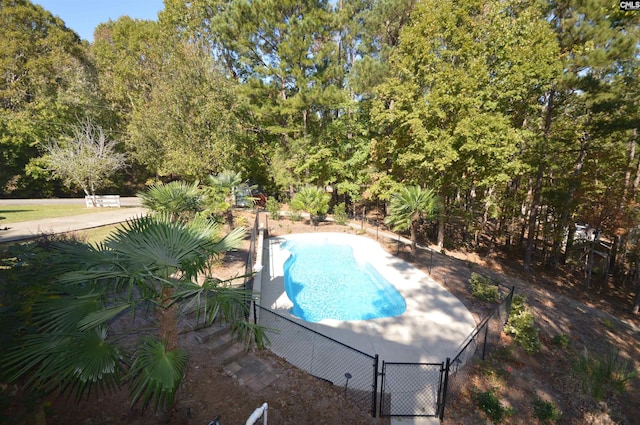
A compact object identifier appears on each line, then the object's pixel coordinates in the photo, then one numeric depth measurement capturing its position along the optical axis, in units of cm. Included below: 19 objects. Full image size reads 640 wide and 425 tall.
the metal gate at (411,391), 498
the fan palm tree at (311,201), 1820
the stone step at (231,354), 559
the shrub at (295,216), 2002
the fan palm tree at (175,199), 976
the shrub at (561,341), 755
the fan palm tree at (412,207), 1296
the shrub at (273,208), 1992
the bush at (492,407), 500
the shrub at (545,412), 512
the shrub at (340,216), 1953
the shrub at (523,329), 713
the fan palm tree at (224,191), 1223
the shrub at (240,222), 1392
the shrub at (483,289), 934
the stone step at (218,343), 579
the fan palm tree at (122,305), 295
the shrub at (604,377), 539
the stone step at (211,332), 597
